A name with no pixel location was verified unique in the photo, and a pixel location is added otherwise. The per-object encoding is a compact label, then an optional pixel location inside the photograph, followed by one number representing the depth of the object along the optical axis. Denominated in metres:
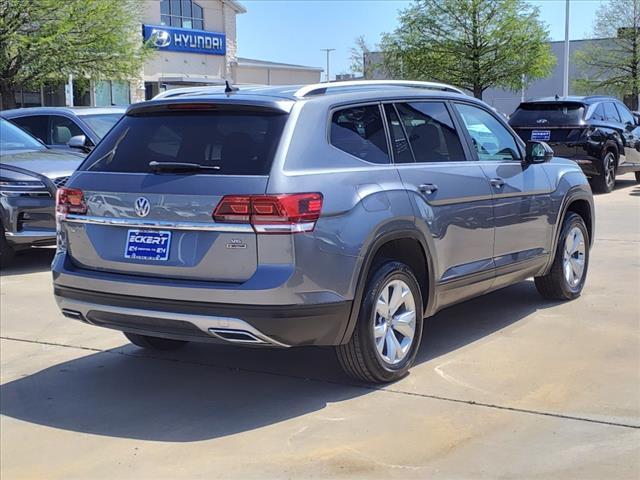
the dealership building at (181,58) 35.44
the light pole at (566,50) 34.31
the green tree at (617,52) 36.88
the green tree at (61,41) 23.11
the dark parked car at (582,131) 14.85
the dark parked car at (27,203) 8.89
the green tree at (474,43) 30.12
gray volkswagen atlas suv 4.20
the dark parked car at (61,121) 11.42
